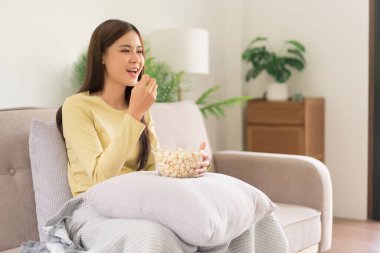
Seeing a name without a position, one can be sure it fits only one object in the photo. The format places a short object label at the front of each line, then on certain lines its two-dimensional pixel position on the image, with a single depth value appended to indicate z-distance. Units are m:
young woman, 2.17
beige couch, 2.23
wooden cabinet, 4.39
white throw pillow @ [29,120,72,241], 2.22
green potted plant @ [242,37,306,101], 4.59
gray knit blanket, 1.75
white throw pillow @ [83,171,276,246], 1.78
